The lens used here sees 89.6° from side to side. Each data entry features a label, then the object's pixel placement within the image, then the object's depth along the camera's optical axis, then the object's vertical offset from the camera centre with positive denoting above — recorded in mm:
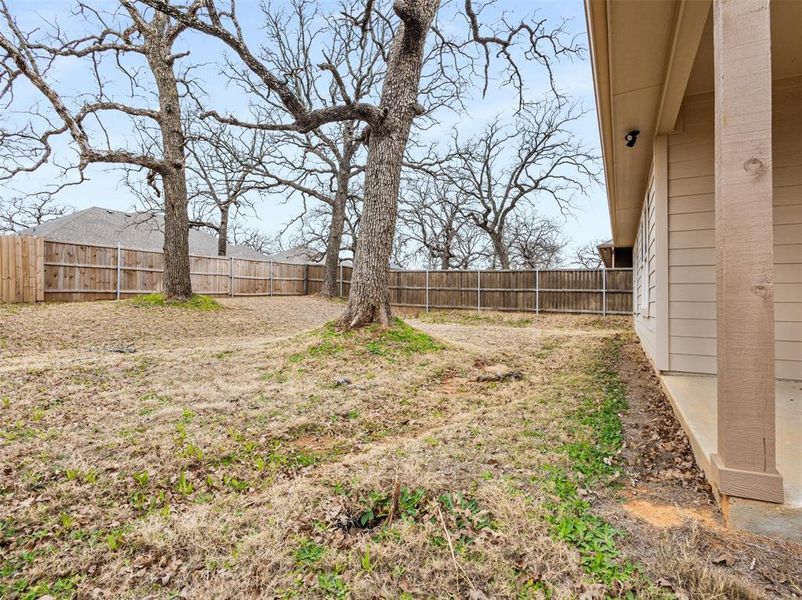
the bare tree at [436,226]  20406 +3671
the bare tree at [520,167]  16266 +5363
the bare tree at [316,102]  12141 +6272
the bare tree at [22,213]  15986 +3428
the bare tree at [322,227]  19031 +3353
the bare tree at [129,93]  7434 +4058
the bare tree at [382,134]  5098 +2082
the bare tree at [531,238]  22406 +3128
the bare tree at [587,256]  24730 +2237
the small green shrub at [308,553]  1523 -1001
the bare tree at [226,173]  13805 +4674
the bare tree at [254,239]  30297 +4300
